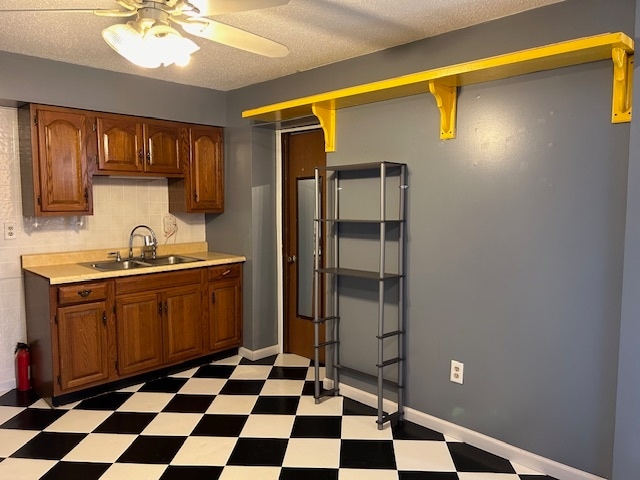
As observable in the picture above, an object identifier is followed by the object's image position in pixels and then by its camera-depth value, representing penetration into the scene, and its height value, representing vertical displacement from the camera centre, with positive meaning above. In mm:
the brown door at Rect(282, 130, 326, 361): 3998 -333
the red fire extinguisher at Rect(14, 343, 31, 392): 3330 -1130
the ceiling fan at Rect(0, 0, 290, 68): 1753 +657
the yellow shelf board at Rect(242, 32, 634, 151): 1958 +607
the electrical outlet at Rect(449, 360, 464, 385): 2713 -959
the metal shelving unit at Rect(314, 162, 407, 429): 2850 -436
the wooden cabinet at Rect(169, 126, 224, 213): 3979 +188
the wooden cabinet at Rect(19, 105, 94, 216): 3176 +272
